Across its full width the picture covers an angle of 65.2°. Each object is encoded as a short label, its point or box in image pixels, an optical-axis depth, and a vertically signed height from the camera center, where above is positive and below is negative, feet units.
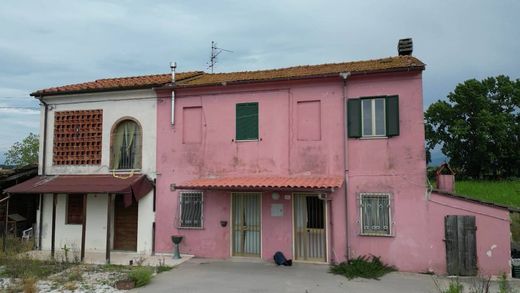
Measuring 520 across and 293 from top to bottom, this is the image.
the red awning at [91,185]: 43.57 -0.85
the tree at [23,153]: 111.14 +6.71
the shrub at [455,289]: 18.44 -5.07
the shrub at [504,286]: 17.62 -4.82
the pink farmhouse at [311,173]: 38.75 +0.53
